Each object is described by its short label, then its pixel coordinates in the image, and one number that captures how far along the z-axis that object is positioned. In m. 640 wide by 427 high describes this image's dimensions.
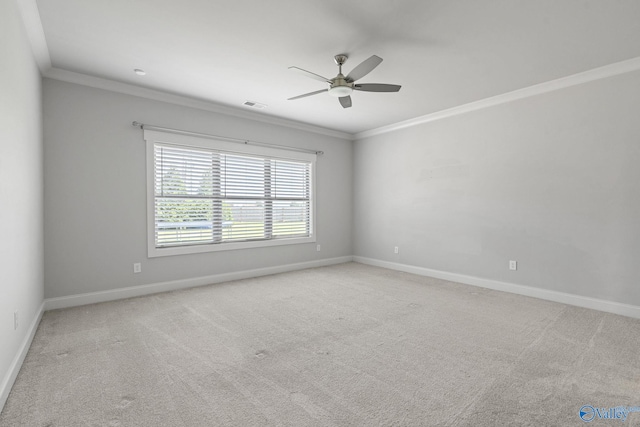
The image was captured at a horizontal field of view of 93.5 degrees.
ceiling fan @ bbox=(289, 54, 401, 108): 2.74
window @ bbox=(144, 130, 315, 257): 4.05
